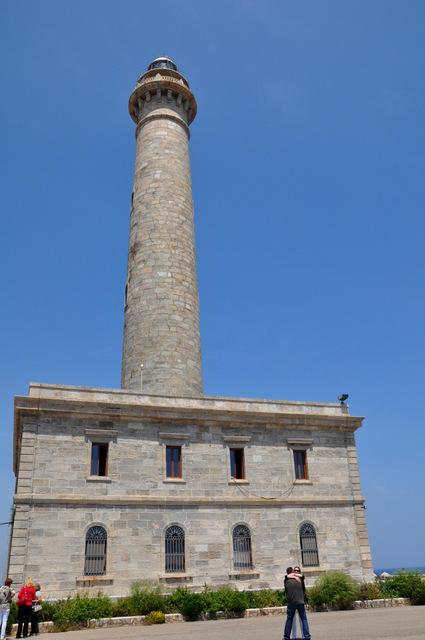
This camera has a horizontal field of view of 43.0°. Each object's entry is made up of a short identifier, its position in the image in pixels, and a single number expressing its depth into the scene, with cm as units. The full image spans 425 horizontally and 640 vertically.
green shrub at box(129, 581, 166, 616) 1593
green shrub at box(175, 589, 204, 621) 1606
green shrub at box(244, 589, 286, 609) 1736
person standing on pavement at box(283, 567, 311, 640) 1063
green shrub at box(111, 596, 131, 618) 1583
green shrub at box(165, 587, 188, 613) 1642
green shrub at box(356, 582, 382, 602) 1806
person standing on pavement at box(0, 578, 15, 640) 1244
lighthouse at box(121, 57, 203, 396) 2271
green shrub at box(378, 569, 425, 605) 1834
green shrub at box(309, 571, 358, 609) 1734
